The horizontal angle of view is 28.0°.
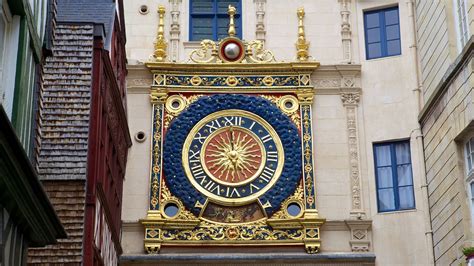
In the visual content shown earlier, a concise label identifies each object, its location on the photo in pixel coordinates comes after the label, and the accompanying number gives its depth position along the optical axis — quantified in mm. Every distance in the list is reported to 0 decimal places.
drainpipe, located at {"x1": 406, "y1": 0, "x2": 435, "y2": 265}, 18703
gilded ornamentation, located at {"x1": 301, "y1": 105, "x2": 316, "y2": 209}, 19408
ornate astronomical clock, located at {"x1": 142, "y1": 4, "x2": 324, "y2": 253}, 19094
